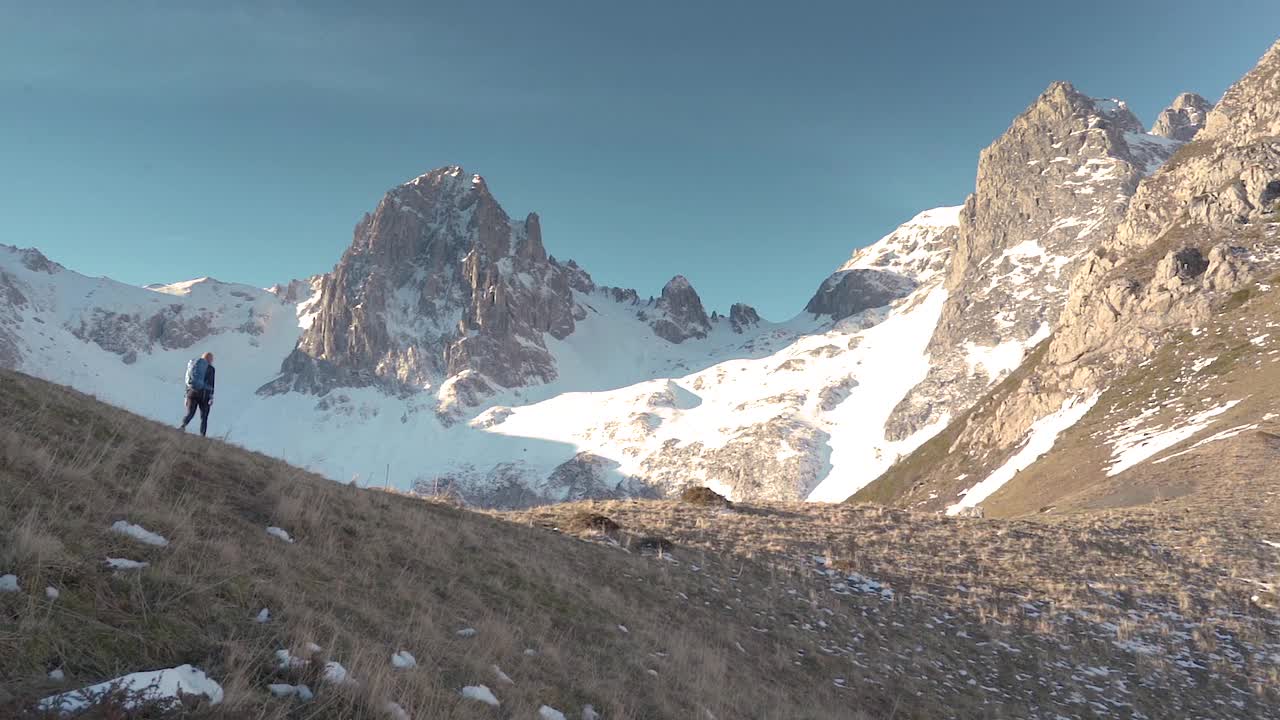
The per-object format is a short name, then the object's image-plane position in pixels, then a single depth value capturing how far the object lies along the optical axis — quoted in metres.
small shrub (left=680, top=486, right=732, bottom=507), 28.61
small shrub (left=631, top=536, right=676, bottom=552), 18.48
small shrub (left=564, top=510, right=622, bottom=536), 19.94
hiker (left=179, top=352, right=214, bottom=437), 19.69
